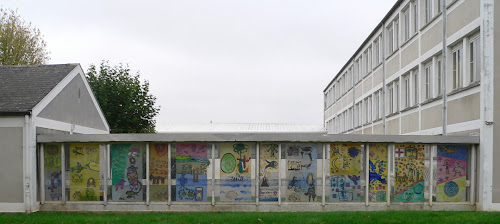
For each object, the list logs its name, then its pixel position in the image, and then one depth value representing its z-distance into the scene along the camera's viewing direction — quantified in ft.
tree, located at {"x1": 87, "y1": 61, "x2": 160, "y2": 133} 139.23
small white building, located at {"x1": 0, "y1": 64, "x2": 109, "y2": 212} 61.16
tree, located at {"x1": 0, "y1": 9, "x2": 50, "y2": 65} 151.64
